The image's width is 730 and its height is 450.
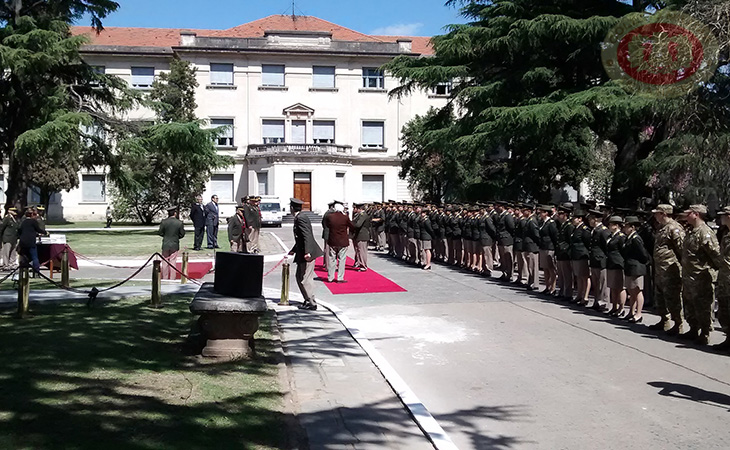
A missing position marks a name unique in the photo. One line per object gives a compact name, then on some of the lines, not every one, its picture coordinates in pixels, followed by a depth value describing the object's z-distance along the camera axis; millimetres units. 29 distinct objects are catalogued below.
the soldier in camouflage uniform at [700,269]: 9062
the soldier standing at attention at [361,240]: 19203
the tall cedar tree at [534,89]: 20703
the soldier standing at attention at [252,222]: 21589
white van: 44656
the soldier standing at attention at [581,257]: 12812
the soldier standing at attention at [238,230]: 20141
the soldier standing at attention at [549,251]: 14303
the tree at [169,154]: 31672
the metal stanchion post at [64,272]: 14305
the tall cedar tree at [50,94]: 27344
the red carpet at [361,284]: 15124
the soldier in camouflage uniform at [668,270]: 10000
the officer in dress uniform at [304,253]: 12328
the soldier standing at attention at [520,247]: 15484
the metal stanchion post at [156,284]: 11898
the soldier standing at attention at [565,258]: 13375
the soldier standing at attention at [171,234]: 15703
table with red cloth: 17547
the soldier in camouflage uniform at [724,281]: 8539
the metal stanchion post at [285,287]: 13039
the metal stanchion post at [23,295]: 10391
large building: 55562
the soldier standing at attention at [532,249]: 15086
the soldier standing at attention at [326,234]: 16406
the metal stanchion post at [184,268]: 15664
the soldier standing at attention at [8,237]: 17766
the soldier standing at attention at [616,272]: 11586
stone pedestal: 7895
